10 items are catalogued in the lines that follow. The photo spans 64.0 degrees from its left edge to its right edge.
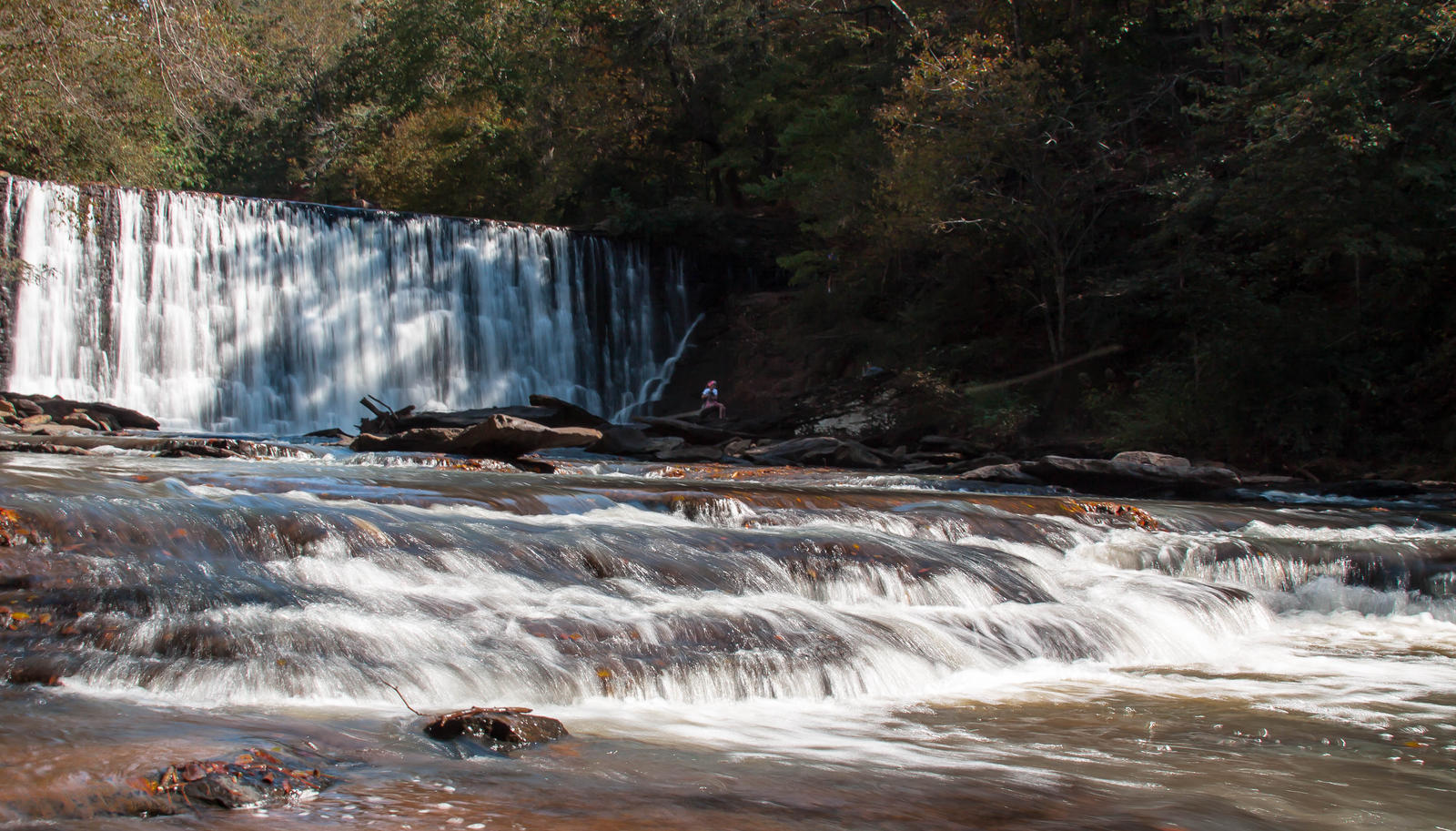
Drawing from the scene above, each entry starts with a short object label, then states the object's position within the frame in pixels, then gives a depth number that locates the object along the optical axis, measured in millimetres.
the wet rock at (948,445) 22141
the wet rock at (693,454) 20094
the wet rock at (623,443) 20812
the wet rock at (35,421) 18195
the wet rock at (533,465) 15180
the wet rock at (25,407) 19953
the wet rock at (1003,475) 18062
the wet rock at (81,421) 19766
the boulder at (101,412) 20797
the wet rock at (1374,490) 17250
